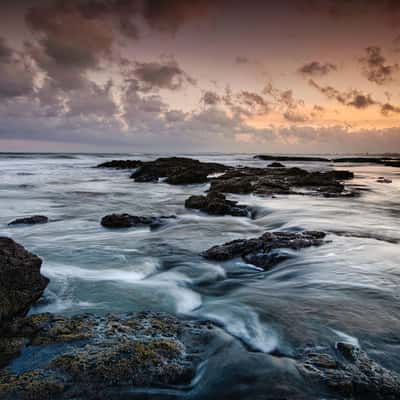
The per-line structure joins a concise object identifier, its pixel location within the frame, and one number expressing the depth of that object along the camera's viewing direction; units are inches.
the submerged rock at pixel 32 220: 410.7
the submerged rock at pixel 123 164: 1652.7
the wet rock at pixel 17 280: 153.6
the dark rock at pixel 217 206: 457.7
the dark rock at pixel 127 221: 388.2
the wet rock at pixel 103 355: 111.2
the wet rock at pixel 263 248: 258.8
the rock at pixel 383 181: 951.9
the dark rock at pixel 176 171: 934.4
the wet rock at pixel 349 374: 113.7
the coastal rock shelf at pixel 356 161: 1986.1
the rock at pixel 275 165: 1631.4
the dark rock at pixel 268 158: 3169.5
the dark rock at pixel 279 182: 688.3
